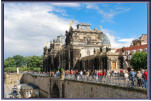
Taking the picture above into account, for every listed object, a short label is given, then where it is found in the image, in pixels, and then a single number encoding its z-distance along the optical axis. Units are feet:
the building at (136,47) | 106.22
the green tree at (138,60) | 100.37
